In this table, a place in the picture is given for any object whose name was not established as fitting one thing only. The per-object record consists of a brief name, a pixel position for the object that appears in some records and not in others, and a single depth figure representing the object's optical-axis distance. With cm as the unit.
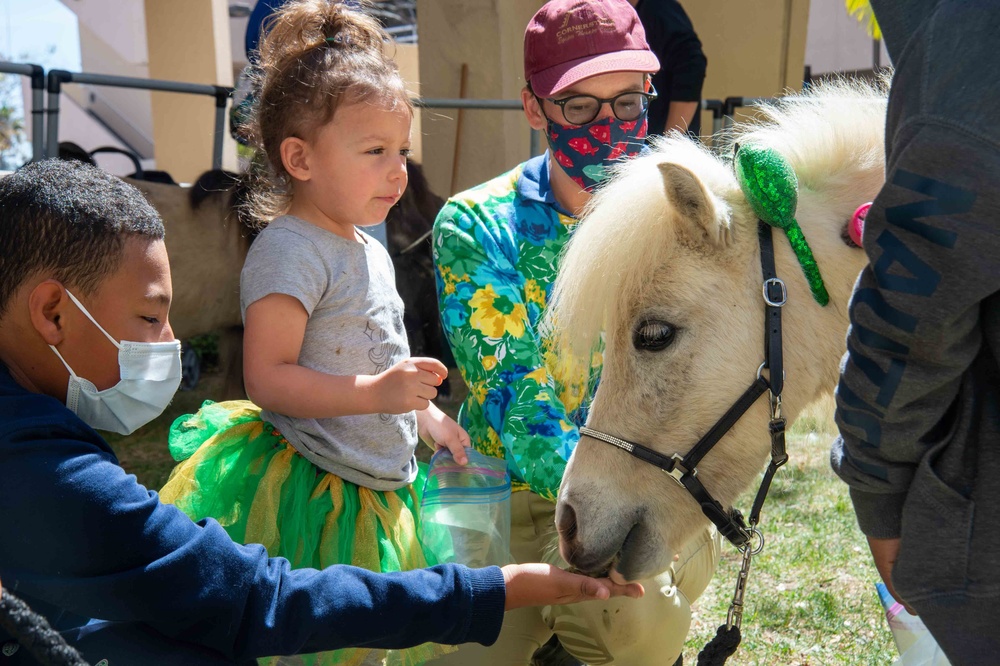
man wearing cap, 210
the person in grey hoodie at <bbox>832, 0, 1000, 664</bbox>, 106
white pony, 170
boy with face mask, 127
